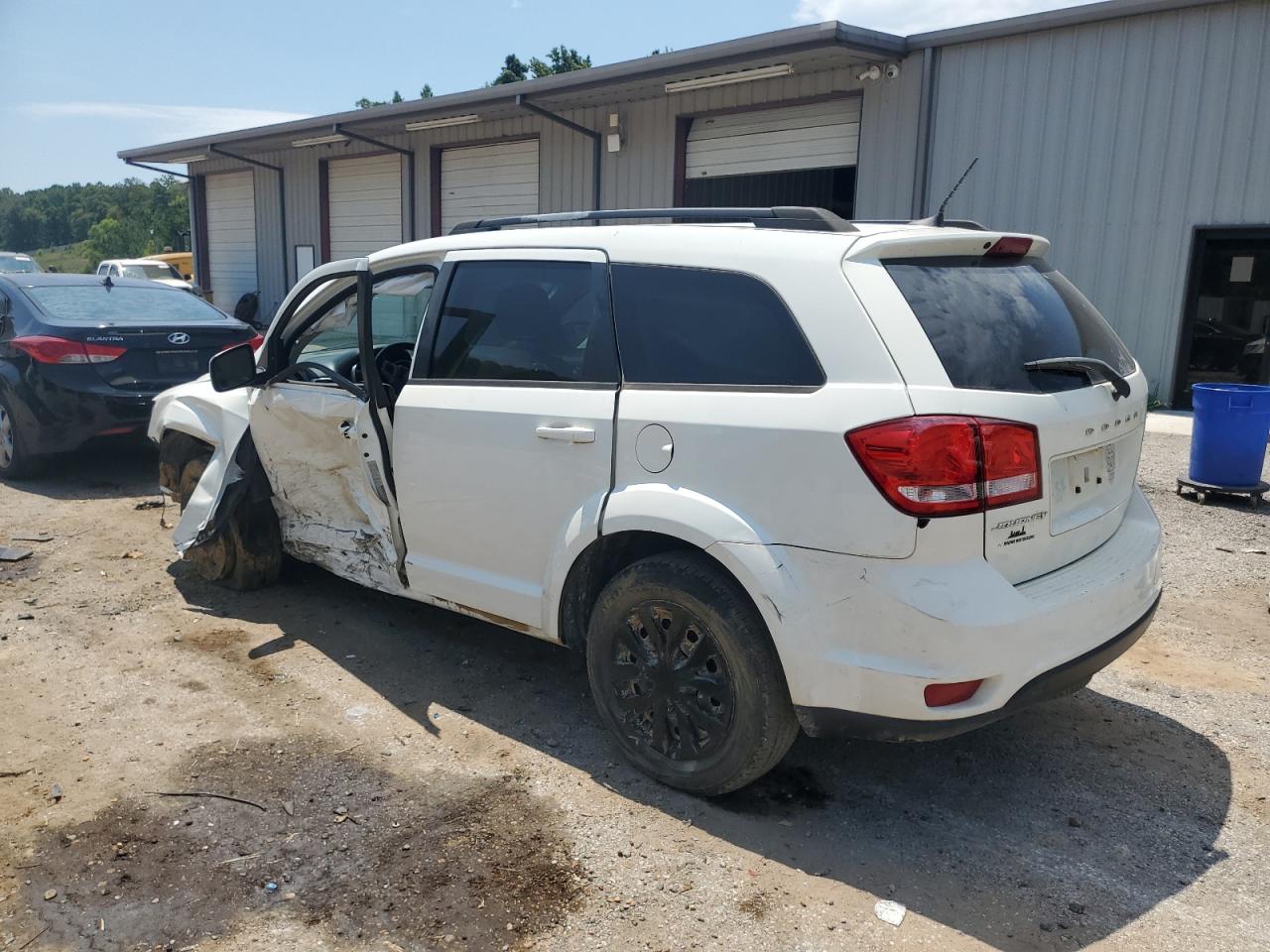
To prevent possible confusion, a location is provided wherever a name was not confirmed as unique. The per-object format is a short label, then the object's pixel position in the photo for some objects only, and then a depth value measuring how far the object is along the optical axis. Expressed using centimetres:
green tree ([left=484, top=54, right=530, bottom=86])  6075
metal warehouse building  1077
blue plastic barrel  709
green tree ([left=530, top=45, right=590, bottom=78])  6009
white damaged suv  282
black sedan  762
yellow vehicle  2873
